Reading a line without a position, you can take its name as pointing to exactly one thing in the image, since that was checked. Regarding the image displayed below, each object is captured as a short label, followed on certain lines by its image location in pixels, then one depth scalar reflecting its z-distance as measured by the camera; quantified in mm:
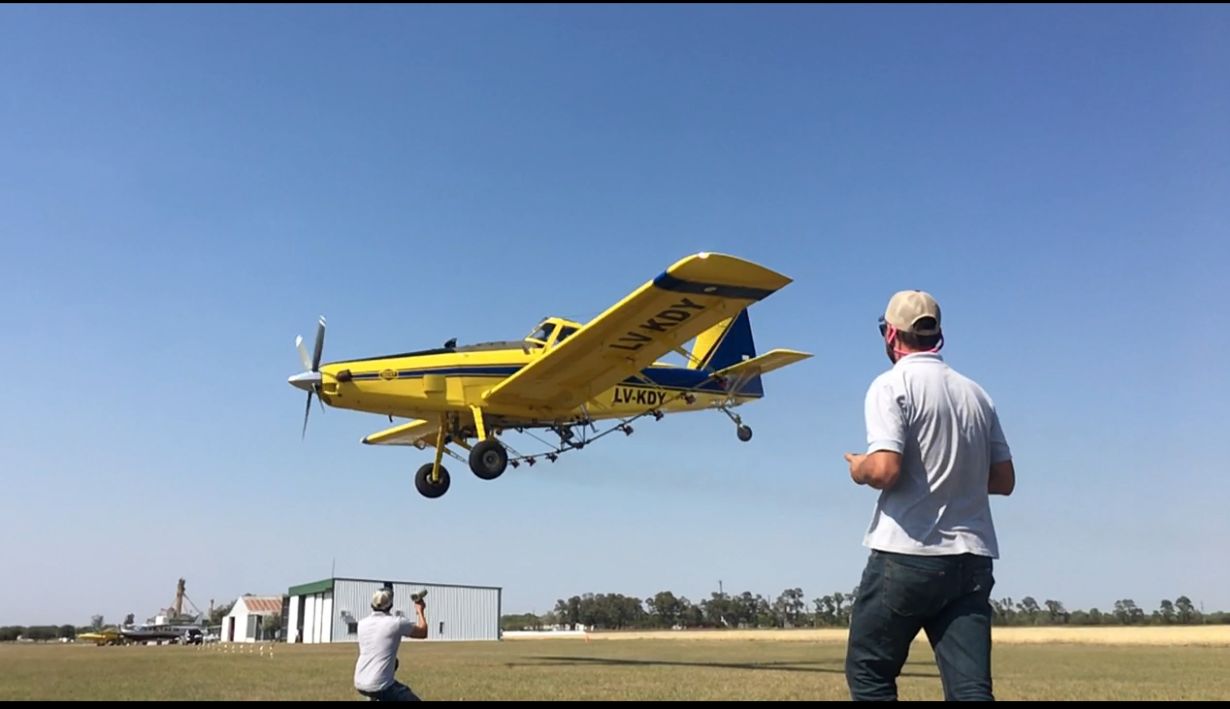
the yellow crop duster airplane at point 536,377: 17859
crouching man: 6383
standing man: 3174
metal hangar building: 35562
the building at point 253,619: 49156
